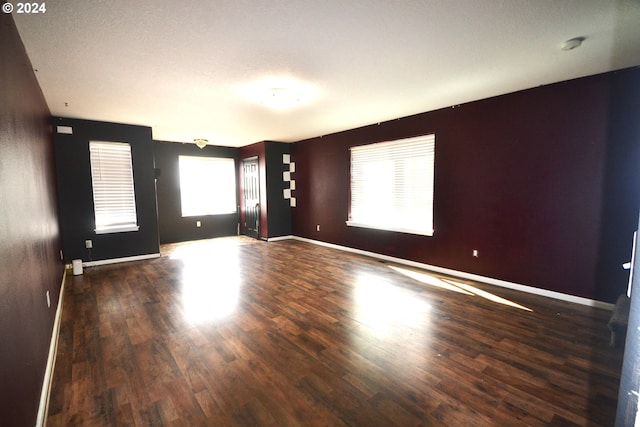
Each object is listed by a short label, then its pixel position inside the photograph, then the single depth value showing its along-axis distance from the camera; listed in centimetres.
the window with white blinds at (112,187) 489
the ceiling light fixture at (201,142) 580
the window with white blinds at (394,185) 455
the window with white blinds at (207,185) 729
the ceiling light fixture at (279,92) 312
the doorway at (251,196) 739
